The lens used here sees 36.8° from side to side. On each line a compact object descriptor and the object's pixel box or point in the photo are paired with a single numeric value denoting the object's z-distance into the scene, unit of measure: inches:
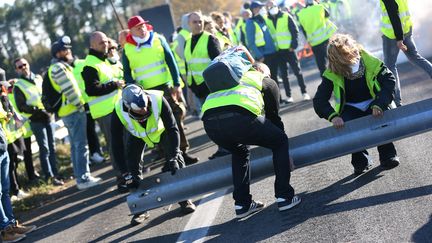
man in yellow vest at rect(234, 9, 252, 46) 585.6
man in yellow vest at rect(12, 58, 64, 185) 398.9
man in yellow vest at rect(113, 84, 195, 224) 249.6
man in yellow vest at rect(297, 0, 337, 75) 466.6
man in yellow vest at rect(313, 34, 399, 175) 242.5
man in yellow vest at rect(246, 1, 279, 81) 495.5
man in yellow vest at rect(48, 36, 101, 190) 364.8
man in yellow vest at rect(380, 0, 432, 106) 335.3
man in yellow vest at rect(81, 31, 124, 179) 334.3
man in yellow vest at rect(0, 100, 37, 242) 286.1
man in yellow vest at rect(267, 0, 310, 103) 494.6
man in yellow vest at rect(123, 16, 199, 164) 331.9
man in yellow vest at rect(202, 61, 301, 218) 227.3
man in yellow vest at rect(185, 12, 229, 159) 353.4
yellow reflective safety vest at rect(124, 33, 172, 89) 335.3
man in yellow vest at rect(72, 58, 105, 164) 456.8
